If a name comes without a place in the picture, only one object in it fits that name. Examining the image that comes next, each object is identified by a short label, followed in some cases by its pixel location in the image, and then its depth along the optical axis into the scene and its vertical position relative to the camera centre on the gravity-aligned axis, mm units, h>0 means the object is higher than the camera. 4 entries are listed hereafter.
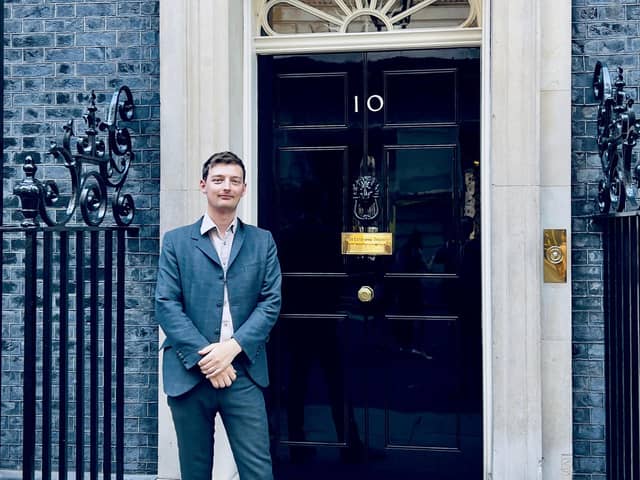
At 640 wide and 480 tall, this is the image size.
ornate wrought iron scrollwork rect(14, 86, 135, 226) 3787 +426
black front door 5031 -76
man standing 3695 -321
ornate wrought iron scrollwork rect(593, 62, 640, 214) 3875 +553
